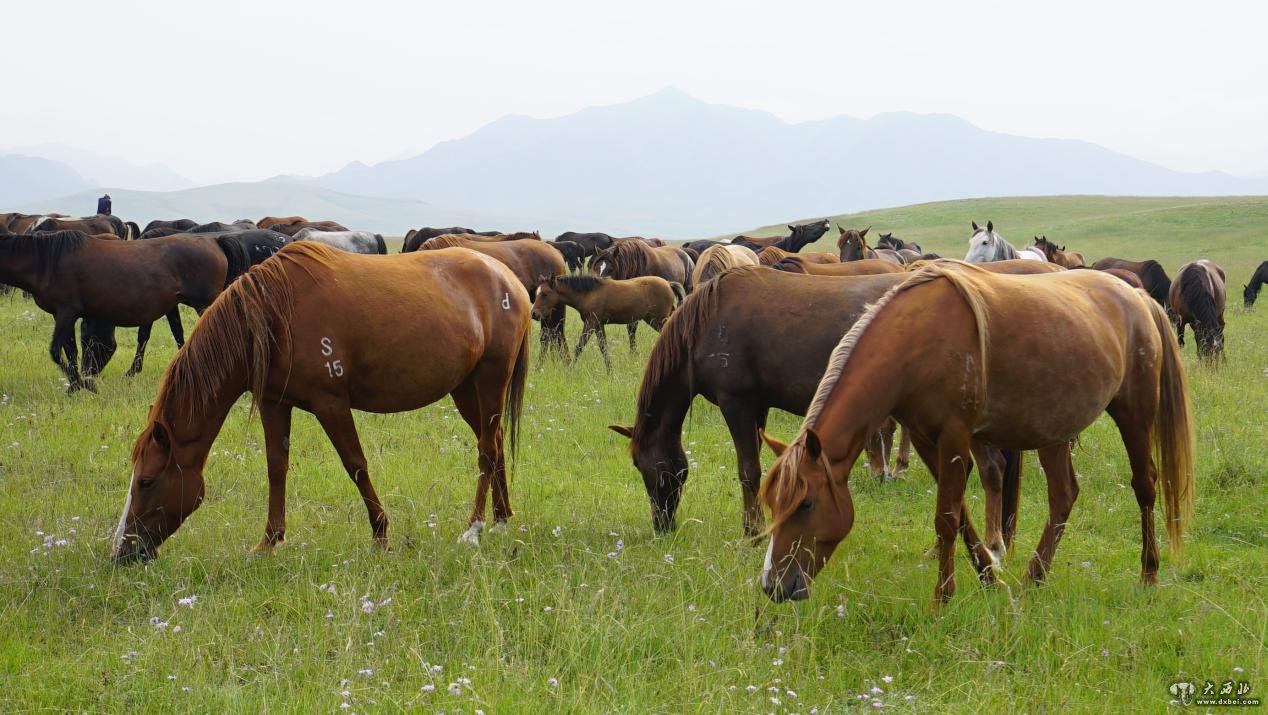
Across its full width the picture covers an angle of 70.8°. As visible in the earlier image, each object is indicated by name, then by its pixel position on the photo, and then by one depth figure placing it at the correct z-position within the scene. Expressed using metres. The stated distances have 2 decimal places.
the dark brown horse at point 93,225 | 20.20
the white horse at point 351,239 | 20.75
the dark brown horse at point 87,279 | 10.50
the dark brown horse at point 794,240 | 22.88
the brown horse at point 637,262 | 17.17
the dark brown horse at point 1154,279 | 19.05
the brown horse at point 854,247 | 16.38
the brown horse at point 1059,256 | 19.55
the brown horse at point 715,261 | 16.41
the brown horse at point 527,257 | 16.13
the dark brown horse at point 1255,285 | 23.47
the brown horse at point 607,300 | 13.48
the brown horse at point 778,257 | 14.32
